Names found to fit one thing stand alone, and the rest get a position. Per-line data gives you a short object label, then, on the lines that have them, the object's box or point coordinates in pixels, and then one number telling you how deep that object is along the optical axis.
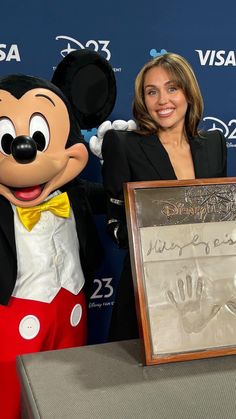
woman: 1.23
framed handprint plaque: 0.85
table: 0.70
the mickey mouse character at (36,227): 1.20
